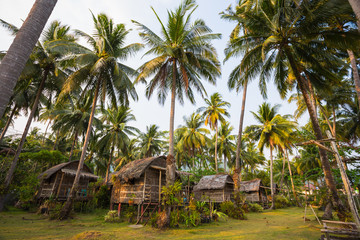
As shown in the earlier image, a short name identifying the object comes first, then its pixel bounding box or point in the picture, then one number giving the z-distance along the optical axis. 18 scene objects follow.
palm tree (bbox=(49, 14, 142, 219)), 12.30
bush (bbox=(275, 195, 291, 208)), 26.41
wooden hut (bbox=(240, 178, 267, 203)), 25.36
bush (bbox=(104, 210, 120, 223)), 11.90
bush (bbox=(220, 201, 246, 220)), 14.47
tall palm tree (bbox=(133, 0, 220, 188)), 11.41
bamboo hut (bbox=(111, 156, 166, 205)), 12.84
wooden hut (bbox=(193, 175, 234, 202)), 19.02
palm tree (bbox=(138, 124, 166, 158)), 31.67
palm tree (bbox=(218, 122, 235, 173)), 31.47
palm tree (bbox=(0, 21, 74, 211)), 13.35
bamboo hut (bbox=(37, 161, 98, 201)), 16.47
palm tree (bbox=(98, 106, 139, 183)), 22.78
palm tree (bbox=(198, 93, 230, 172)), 26.50
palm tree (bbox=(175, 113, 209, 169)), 28.86
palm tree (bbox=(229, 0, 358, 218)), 8.37
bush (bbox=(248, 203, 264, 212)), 21.02
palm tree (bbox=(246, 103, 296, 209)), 22.23
